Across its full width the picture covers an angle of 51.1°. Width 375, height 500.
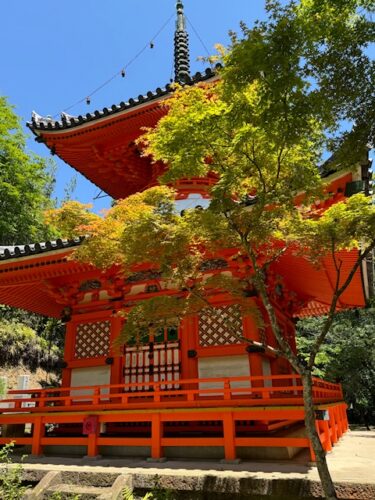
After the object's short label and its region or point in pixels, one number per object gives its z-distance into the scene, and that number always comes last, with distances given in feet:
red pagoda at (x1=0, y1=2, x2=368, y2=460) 23.61
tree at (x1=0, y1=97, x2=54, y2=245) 67.21
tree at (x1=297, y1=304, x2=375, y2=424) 70.74
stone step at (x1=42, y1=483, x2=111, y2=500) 19.68
